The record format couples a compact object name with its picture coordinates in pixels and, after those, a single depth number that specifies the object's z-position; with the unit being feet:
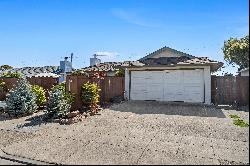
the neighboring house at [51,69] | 86.33
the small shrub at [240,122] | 23.35
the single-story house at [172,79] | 36.50
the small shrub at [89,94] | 29.67
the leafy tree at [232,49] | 83.05
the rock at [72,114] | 26.28
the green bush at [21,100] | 29.46
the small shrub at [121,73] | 44.71
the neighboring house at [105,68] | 61.76
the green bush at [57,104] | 26.69
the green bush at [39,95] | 33.47
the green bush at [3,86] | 42.69
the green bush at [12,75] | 45.07
